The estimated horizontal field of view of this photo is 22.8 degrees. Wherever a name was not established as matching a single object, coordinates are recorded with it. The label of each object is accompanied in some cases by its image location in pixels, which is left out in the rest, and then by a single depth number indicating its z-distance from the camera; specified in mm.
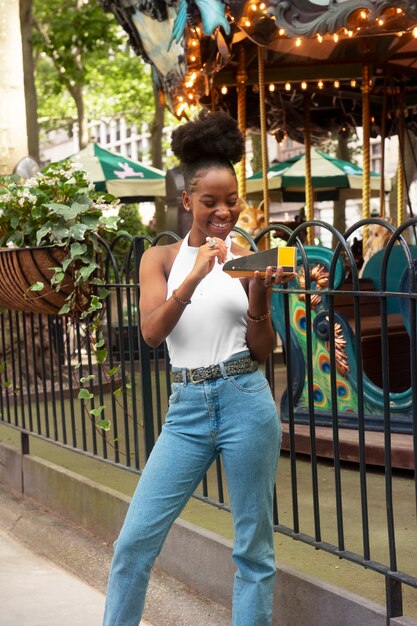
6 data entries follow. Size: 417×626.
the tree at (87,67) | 21859
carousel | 6066
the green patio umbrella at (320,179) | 19328
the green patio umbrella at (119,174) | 17297
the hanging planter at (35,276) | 5418
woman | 3219
